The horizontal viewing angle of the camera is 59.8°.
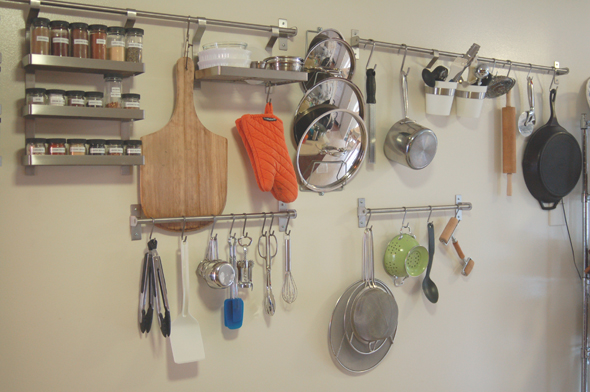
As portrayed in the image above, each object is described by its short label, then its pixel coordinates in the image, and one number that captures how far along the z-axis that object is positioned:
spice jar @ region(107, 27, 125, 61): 1.25
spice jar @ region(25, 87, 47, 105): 1.20
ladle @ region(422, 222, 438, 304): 1.88
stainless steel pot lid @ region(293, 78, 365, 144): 1.61
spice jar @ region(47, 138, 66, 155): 1.21
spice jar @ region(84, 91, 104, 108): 1.24
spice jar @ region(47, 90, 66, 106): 1.20
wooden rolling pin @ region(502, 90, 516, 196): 2.03
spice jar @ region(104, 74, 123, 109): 1.28
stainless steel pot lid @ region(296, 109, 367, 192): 1.63
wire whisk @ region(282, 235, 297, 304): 1.62
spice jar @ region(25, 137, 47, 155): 1.19
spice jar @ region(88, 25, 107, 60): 1.23
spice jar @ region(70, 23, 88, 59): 1.21
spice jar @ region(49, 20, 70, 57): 1.19
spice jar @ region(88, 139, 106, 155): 1.24
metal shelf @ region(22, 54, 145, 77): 1.16
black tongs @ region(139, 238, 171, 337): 1.37
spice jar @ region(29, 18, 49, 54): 1.18
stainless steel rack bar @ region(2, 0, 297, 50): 1.25
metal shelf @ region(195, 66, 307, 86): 1.34
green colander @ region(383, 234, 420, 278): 1.78
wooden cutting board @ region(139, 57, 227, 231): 1.39
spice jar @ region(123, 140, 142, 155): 1.28
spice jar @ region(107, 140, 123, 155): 1.26
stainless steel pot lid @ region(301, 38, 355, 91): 1.63
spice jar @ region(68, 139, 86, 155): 1.22
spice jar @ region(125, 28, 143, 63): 1.28
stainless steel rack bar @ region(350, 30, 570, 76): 1.72
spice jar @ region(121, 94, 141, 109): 1.28
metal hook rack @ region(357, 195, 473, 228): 1.77
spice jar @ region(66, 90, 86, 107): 1.22
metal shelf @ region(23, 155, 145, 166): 1.19
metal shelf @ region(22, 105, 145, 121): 1.18
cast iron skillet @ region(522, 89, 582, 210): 2.09
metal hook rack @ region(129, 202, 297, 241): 1.37
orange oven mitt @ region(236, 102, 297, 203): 1.42
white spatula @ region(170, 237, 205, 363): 1.42
